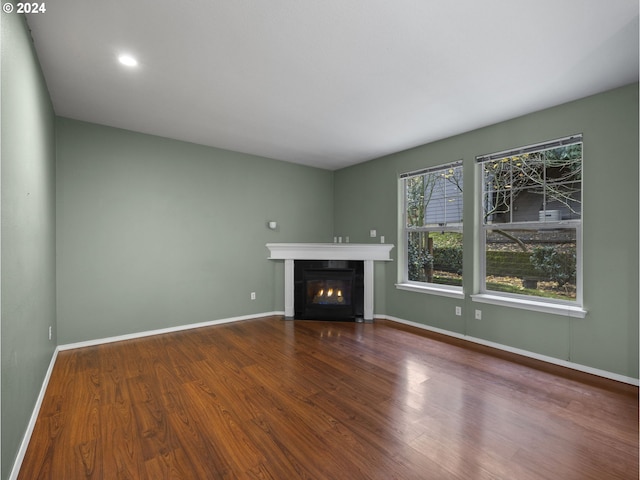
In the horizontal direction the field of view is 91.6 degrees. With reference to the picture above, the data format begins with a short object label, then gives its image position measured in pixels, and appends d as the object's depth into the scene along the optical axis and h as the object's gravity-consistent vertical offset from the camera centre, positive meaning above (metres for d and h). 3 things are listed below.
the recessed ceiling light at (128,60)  2.23 +1.31
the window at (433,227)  4.00 +0.17
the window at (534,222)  3.03 +0.19
